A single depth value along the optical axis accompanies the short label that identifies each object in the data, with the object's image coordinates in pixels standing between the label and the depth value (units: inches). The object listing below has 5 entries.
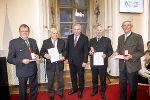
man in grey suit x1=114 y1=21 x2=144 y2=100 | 82.1
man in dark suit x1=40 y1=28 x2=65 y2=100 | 95.7
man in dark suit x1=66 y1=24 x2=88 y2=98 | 99.0
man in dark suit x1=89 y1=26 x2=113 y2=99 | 98.3
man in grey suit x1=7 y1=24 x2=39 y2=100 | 77.9
